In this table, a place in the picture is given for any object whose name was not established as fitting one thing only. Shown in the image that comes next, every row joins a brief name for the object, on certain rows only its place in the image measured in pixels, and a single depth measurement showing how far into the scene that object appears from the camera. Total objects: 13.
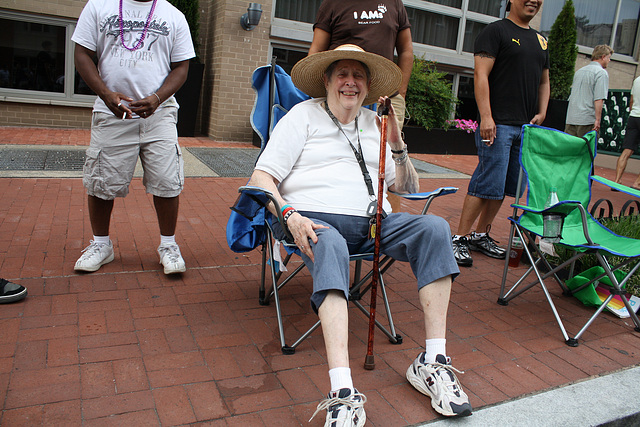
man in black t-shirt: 4.38
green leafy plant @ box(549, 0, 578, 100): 12.18
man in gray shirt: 8.23
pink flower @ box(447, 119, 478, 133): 11.26
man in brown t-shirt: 3.89
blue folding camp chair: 2.95
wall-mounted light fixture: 9.04
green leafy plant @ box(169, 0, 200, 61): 9.18
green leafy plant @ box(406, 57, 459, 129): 10.54
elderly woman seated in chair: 2.33
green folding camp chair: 3.43
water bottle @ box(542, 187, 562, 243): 3.35
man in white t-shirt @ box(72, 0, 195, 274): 3.34
